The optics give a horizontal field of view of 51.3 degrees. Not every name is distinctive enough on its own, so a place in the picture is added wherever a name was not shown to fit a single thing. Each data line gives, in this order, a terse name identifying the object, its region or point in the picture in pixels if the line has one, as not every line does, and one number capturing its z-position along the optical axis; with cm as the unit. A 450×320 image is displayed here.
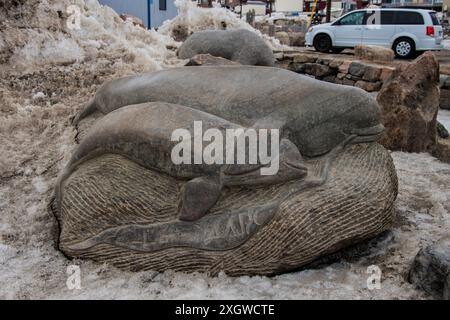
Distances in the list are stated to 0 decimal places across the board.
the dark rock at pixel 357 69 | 830
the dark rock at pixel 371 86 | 794
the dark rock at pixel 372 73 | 791
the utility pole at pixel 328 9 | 1597
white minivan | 985
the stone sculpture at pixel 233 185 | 219
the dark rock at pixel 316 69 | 945
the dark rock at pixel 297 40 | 1464
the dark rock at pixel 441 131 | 491
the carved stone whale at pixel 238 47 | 436
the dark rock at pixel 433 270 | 201
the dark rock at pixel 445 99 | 701
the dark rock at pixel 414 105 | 436
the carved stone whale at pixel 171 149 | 223
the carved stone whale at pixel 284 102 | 237
